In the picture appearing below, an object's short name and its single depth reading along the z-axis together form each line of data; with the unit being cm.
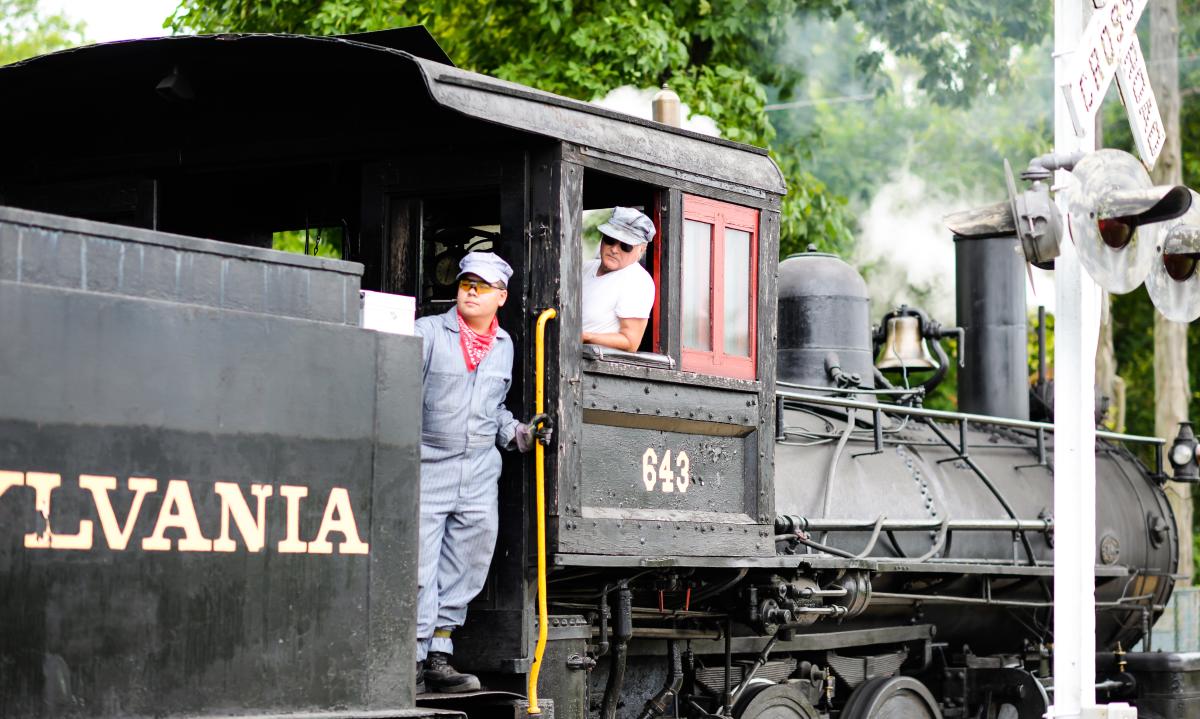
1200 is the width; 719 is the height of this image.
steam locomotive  799
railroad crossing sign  1214
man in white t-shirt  1137
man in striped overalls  1039
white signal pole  1198
